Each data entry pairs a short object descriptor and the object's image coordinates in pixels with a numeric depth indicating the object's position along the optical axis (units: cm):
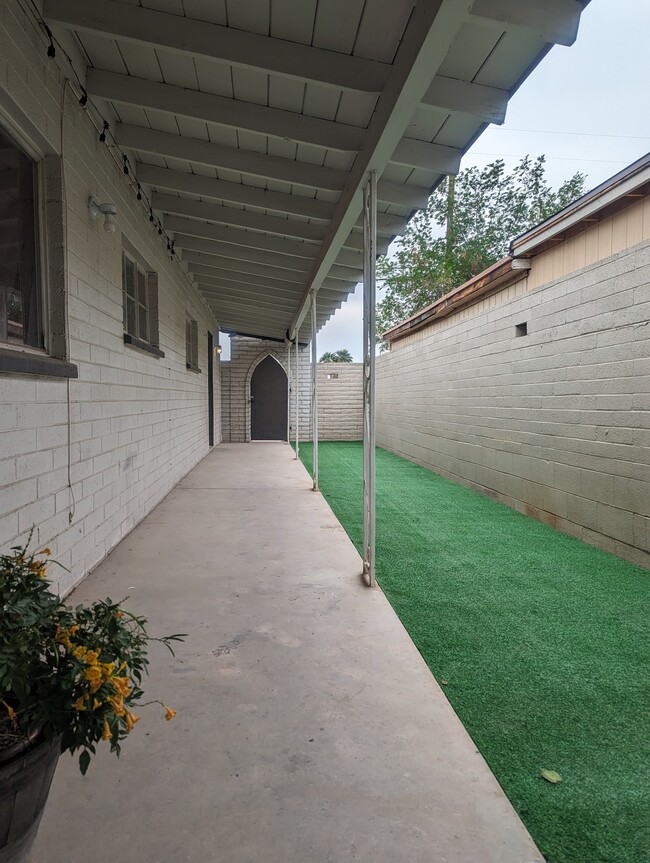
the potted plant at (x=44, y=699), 96
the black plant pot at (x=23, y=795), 94
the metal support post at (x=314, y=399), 608
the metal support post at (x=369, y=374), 298
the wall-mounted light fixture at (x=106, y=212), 309
